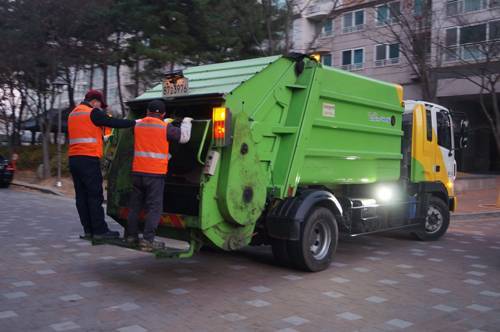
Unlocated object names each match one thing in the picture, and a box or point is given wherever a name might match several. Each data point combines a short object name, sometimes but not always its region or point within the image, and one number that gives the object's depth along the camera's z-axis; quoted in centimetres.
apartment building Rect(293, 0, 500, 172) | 1697
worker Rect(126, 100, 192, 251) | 554
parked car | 2039
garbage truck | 561
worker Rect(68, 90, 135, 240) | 580
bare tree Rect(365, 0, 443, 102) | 1673
